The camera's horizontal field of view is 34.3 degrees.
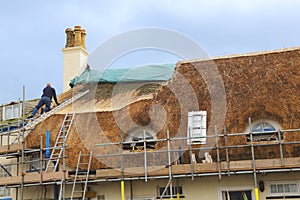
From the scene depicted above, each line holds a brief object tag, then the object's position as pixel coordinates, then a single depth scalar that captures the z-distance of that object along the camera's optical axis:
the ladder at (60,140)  14.95
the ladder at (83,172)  14.04
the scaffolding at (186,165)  13.25
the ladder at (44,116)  16.11
